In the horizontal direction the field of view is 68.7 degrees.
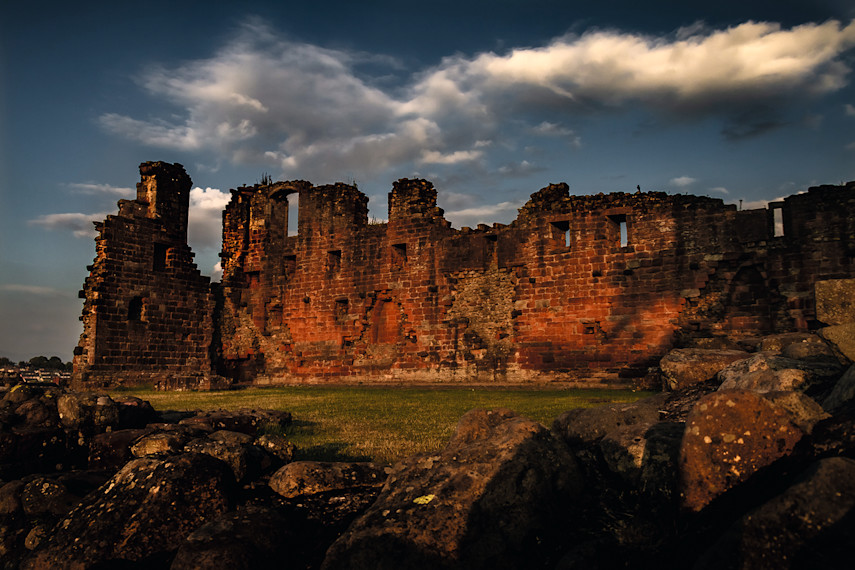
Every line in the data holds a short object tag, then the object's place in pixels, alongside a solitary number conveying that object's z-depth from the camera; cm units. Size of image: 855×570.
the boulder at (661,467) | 405
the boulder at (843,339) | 604
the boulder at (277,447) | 667
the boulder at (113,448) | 696
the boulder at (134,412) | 797
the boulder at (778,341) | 1164
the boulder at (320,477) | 561
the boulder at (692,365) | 891
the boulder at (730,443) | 352
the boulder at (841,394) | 439
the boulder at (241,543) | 425
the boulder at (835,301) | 1043
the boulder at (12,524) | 583
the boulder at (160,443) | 667
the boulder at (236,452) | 608
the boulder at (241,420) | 798
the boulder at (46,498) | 609
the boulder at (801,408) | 402
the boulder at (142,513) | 486
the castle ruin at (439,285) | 1672
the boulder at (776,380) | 570
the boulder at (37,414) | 795
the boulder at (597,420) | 568
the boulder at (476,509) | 380
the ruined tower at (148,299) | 2230
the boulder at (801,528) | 276
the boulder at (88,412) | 776
